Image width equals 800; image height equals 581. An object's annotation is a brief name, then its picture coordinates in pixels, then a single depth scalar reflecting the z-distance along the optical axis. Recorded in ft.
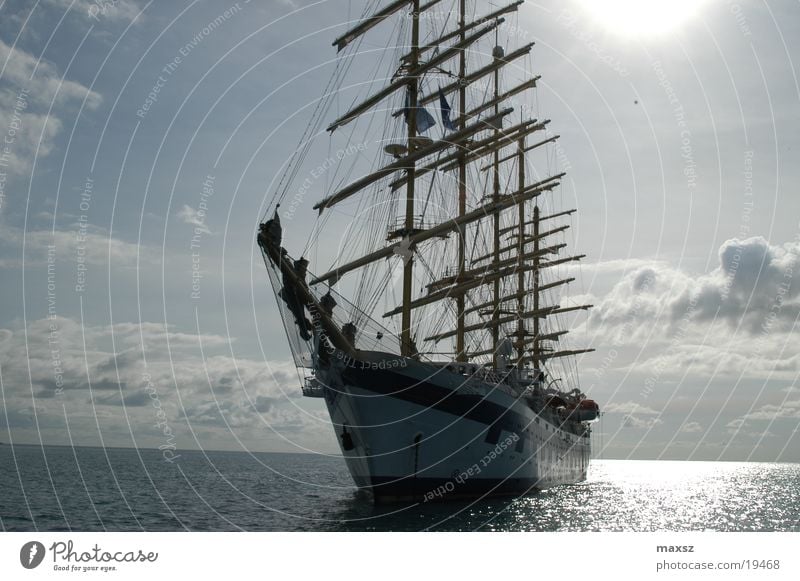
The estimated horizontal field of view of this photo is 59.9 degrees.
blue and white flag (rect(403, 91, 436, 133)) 136.15
